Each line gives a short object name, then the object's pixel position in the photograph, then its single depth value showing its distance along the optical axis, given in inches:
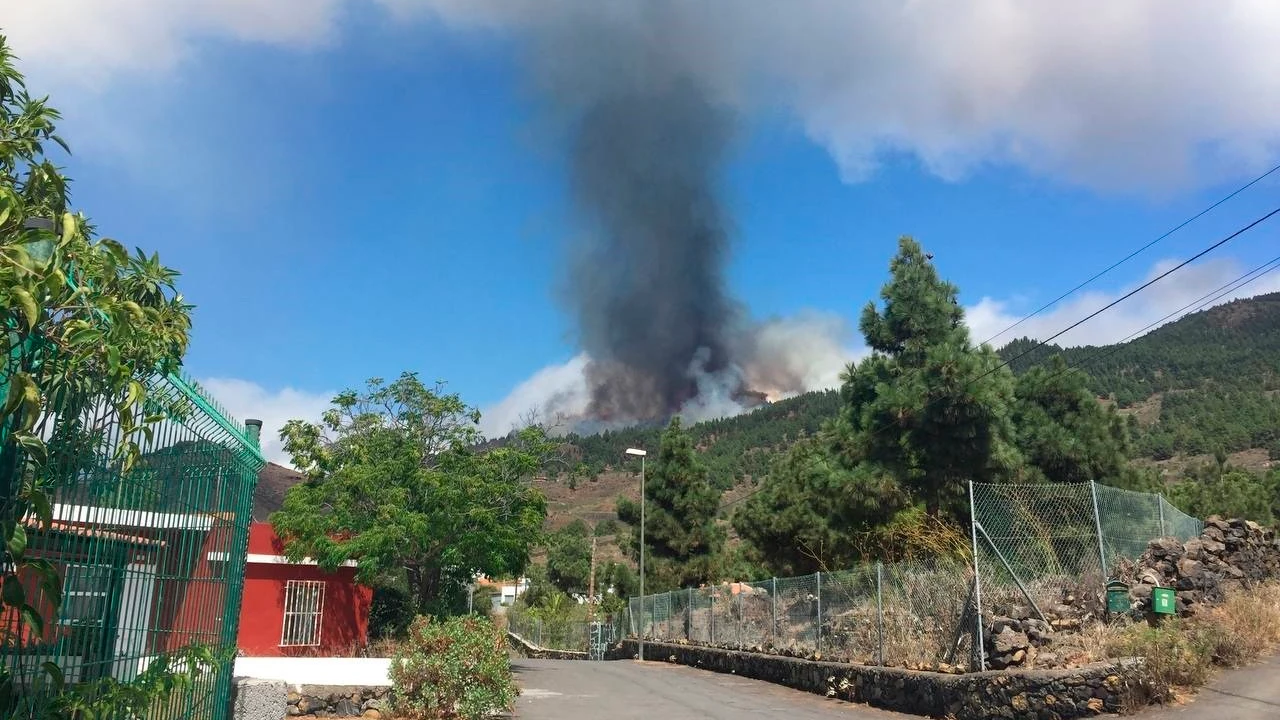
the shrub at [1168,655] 445.7
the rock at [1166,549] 580.1
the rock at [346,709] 576.4
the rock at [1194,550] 583.2
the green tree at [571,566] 2623.0
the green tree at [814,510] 771.4
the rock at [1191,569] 565.3
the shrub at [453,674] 485.1
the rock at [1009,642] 487.2
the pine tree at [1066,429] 791.7
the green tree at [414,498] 720.3
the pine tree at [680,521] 1621.6
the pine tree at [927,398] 711.1
